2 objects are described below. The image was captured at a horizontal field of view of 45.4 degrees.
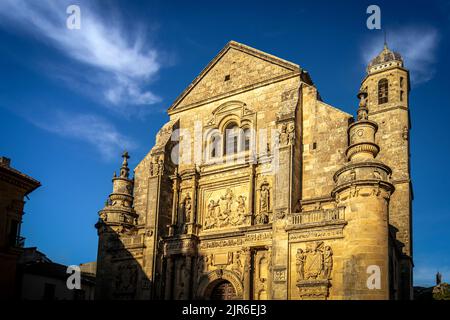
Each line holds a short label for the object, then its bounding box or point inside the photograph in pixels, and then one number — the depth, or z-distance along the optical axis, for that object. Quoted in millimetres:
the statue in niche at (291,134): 23500
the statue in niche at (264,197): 24375
